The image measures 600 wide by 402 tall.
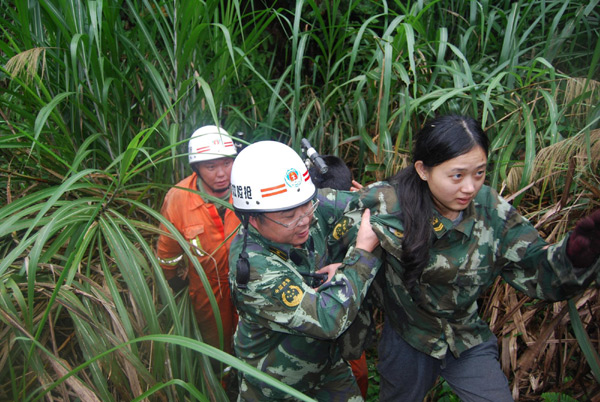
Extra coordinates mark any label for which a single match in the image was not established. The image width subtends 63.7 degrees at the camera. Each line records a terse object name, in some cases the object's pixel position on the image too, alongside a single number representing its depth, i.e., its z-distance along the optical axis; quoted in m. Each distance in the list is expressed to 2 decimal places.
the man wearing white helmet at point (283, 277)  1.61
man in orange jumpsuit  2.60
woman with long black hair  1.64
